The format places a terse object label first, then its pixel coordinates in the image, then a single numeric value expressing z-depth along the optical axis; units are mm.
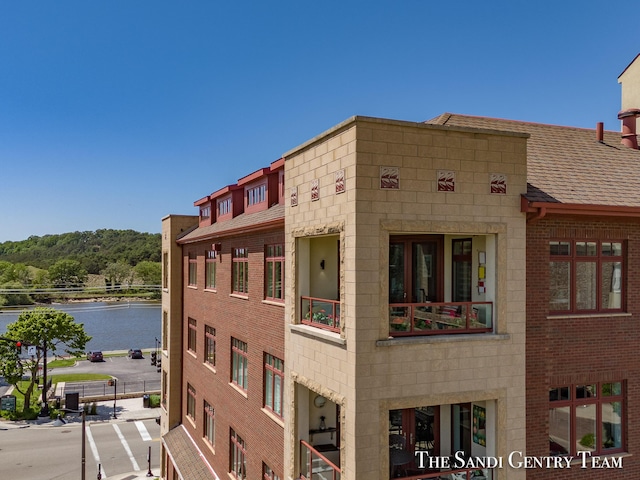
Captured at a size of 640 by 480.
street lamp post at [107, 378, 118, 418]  44938
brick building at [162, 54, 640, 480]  9469
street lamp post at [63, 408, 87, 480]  25062
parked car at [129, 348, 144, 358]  72375
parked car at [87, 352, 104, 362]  69125
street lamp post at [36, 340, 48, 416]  43081
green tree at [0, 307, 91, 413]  42625
